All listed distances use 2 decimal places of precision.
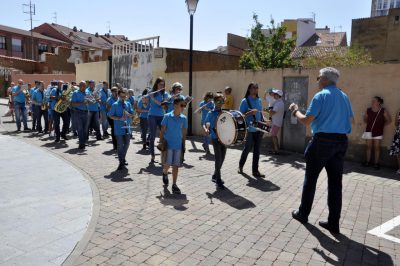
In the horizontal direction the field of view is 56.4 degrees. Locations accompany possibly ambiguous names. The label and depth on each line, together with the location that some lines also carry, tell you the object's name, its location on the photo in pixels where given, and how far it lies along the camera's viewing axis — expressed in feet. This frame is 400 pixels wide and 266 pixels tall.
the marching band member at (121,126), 26.25
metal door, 33.45
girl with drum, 22.12
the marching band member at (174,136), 20.63
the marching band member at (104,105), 41.63
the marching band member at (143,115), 33.03
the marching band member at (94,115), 39.86
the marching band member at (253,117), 23.81
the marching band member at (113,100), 34.00
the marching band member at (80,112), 34.30
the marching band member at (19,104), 45.68
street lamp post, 39.78
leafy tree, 76.02
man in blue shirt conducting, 15.10
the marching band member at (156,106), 29.30
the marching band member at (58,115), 37.76
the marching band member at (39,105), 42.34
